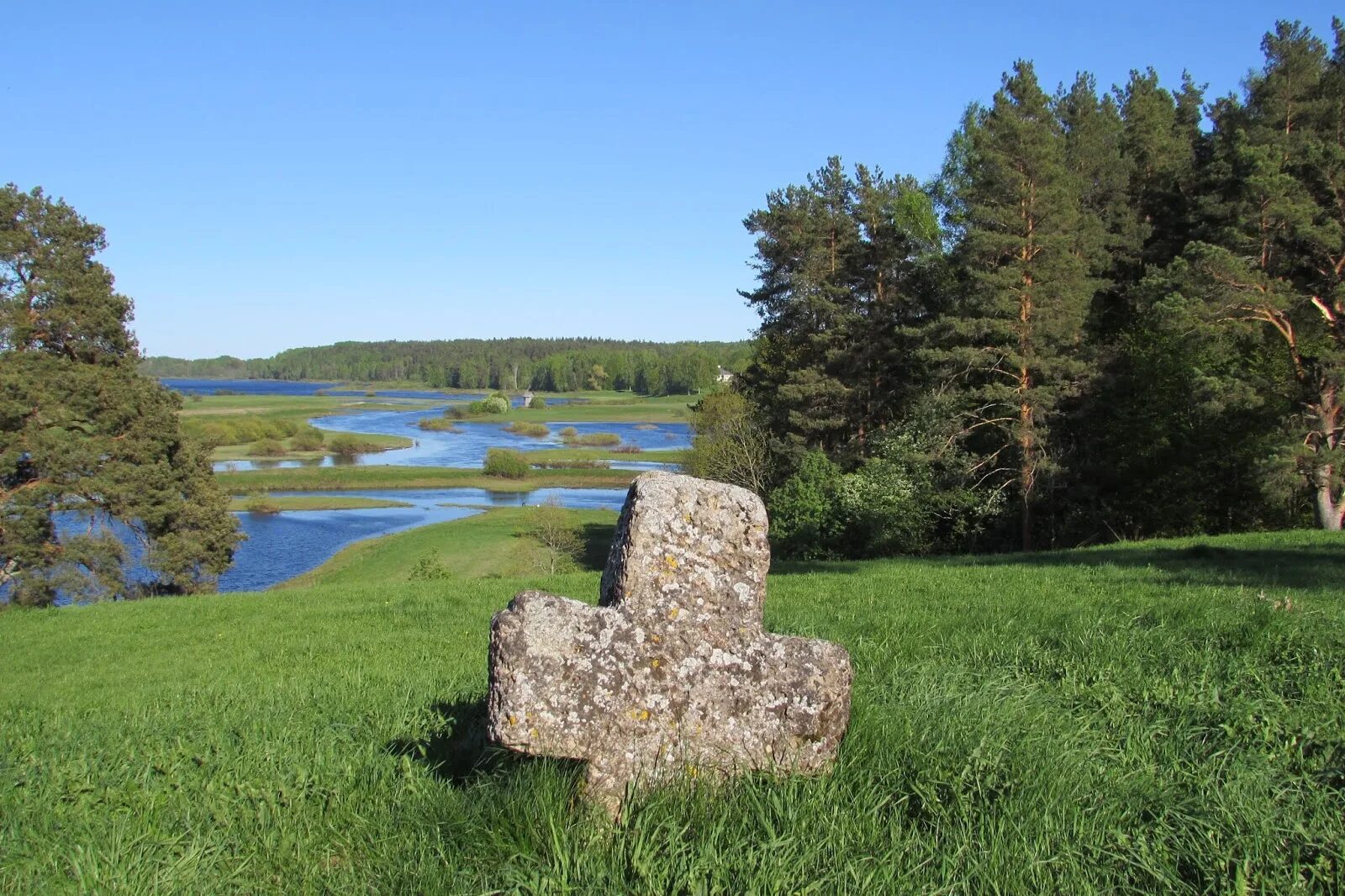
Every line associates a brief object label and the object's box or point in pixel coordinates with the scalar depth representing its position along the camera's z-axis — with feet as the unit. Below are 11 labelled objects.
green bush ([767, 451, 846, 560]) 97.81
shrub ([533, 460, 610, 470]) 276.51
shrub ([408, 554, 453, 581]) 101.24
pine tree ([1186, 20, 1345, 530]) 75.00
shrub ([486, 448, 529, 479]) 258.57
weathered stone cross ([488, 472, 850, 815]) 11.82
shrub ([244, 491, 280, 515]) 195.00
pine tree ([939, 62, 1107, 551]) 87.71
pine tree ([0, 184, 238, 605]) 90.38
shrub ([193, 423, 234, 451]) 112.27
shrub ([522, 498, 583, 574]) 136.98
